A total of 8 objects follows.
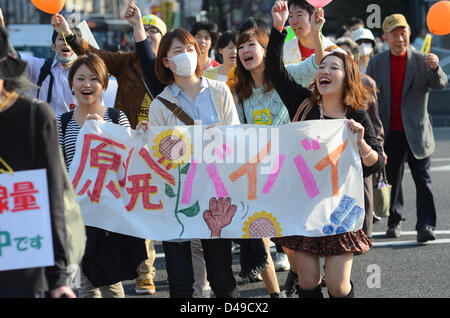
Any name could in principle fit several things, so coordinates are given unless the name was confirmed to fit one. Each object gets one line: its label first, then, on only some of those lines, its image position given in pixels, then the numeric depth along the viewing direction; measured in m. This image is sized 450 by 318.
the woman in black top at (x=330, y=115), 8.40
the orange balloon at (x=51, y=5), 11.57
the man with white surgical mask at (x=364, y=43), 17.76
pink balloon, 11.09
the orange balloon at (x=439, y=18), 12.81
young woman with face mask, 8.73
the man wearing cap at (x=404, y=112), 13.89
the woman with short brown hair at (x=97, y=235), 8.78
